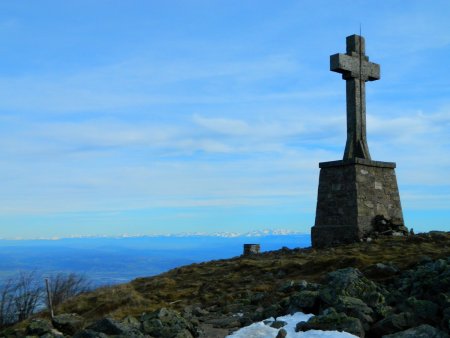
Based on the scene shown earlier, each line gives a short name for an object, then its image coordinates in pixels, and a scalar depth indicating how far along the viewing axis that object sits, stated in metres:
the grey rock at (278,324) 9.14
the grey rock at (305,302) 9.85
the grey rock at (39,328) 10.48
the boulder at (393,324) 8.50
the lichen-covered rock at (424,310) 8.68
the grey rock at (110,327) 9.47
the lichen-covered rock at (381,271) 11.66
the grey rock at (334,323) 8.49
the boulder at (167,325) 9.36
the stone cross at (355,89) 20.17
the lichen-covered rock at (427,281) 9.49
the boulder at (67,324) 11.28
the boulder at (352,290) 9.69
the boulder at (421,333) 8.00
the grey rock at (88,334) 9.18
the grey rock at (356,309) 8.94
